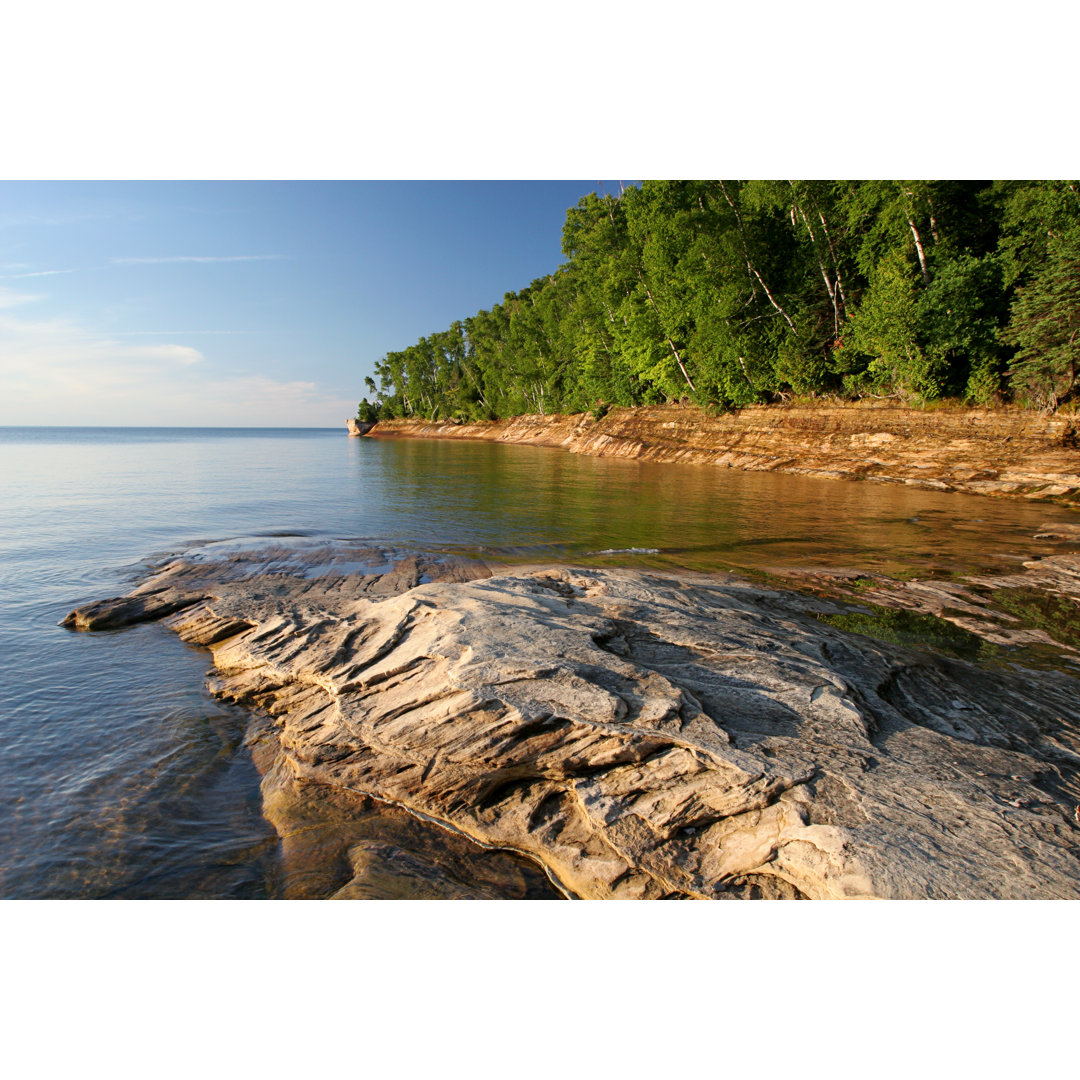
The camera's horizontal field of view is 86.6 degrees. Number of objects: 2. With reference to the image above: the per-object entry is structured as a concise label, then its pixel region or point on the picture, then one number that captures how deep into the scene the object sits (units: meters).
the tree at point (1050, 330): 23.19
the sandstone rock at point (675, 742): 4.12
